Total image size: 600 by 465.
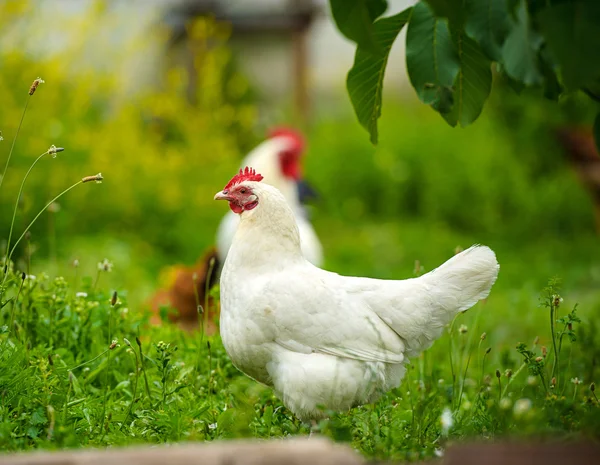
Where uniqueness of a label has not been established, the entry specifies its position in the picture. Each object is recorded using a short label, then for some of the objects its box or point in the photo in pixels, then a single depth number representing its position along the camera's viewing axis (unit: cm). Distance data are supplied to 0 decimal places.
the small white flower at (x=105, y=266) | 662
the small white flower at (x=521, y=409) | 385
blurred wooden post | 2423
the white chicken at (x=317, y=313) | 538
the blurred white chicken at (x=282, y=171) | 1084
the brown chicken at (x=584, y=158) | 1692
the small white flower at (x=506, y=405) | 407
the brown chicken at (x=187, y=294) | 965
